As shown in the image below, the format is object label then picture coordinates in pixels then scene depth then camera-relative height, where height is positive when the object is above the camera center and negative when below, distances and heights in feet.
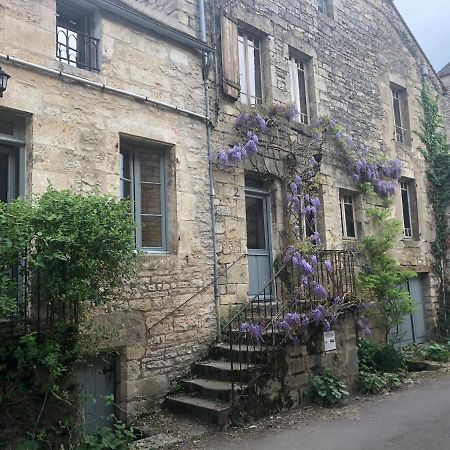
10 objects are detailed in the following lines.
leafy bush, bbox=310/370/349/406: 21.72 -5.10
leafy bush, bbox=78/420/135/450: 15.55 -5.06
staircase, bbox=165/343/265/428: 18.76 -4.23
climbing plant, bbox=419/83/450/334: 41.39 +8.87
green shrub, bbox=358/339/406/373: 28.25 -4.90
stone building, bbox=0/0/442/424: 18.79 +6.85
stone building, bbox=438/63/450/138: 47.24 +19.37
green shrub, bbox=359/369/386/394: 24.29 -5.42
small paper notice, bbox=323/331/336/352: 23.15 -2.99
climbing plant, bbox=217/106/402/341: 23.47 +6.60
